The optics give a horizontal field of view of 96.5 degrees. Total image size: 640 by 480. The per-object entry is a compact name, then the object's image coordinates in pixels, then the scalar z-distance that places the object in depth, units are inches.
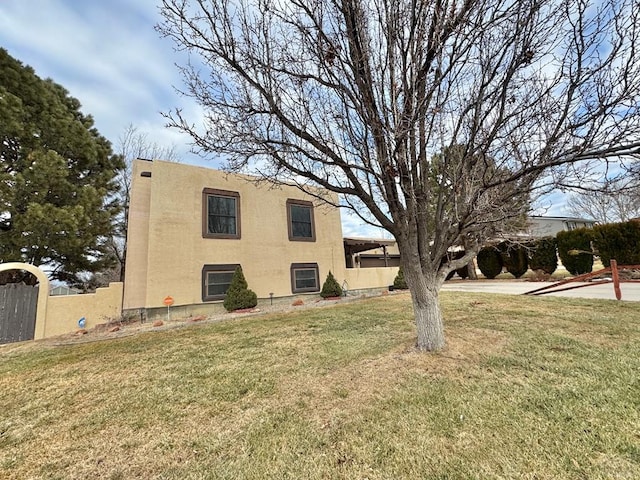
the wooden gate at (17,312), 310.5
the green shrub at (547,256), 594.9
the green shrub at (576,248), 535.8
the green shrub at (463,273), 800.9
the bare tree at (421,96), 132.7
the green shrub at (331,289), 463.5
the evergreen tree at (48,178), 374.9
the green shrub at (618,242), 473.3
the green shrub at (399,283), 543.7
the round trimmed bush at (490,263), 715.4
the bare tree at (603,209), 973.8
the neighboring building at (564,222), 1224.0
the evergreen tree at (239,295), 383.2
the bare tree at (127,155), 579.5
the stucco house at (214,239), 370.3
